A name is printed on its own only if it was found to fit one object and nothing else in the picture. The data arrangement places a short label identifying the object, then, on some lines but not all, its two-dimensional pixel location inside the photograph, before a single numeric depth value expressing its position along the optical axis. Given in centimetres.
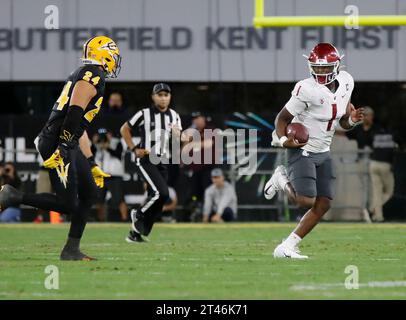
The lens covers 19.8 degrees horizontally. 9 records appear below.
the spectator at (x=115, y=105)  1830
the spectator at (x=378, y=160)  1730
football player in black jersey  922
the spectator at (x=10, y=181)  1720
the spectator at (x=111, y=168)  1755
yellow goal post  1302
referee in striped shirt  1244
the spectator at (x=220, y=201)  1719
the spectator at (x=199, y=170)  1745
